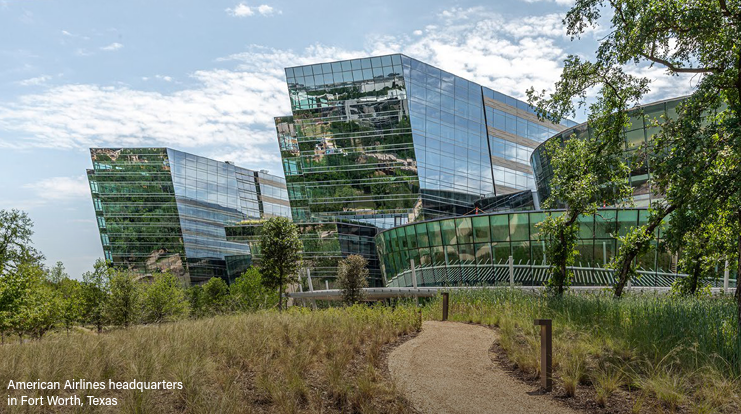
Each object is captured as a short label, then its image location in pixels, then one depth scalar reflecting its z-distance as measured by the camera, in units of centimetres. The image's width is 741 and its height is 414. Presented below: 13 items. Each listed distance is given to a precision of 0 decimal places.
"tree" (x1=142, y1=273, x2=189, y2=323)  3819
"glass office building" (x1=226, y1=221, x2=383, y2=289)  5188
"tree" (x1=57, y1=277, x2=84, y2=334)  3784
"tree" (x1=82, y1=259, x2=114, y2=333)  4144
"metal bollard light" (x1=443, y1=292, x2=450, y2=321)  1453
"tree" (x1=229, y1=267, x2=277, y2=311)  4703
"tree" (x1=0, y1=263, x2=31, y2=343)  2208
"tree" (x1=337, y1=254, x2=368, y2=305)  3559
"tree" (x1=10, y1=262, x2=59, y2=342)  2330
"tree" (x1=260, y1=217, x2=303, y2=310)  3117
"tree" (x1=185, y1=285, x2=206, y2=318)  5597
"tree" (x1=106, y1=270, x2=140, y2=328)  3266
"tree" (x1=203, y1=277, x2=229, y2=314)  5547
